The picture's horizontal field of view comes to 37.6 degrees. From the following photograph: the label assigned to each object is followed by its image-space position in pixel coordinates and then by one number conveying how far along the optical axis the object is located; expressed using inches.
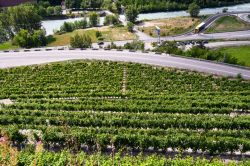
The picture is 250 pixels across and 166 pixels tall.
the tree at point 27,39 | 5108.3
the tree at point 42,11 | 6509.8
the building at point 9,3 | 7052.2
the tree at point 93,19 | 6043.3
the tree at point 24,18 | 5777.6
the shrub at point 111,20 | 6033.5
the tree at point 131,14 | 6036.4
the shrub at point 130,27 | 5581.7
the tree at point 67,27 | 5876.0
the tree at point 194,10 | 6156.5
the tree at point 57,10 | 6611.2
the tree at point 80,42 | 4771.2
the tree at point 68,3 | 6973.4
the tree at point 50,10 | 6594.5
